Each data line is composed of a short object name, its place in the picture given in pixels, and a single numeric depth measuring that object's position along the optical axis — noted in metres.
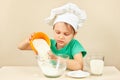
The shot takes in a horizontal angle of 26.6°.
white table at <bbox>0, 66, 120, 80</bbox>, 1.08
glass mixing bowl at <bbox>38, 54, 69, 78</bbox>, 1.06
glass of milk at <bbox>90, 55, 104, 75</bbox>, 1.13
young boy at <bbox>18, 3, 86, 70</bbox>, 1.22
